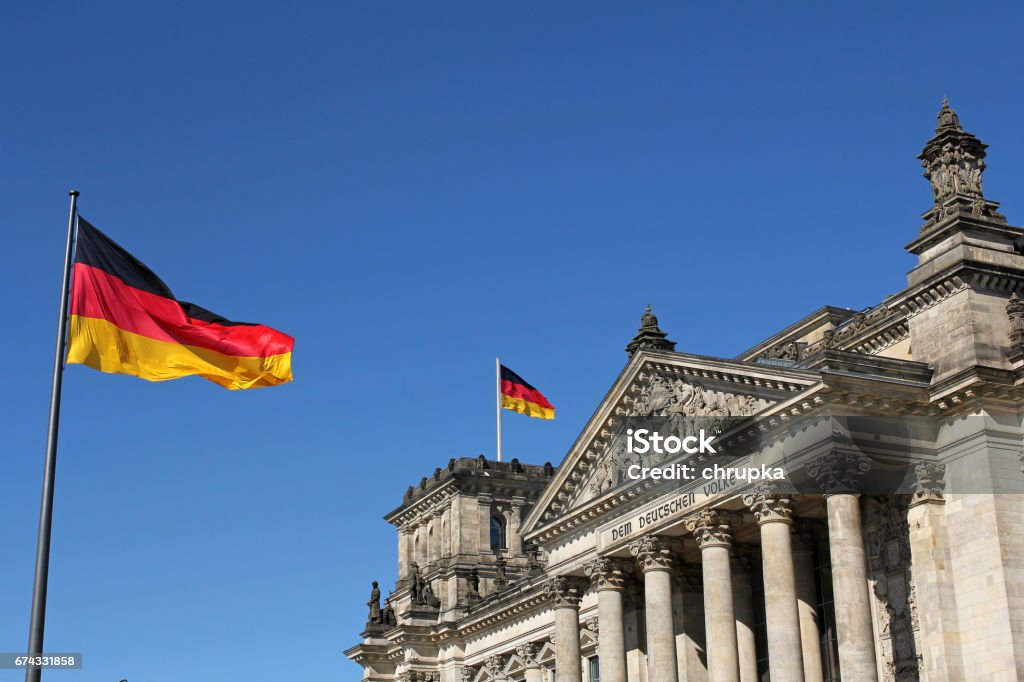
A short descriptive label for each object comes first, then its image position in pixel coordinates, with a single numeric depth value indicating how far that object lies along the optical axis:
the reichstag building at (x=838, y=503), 35.72
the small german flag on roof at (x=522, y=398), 69.25
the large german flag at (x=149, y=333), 24.31
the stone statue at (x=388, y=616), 71.39
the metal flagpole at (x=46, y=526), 20.48
